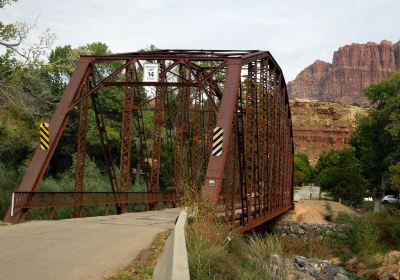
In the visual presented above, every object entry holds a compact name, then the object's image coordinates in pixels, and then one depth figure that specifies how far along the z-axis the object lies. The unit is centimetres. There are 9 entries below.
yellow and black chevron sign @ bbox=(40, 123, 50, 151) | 1703
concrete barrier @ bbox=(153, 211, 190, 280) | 511
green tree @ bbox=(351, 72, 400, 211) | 5188
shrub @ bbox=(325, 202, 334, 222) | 4369
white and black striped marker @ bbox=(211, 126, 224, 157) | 1545
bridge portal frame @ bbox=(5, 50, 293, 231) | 1614
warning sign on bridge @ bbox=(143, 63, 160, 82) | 1992
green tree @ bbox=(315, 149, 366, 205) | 5844
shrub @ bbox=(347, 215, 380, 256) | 3391
